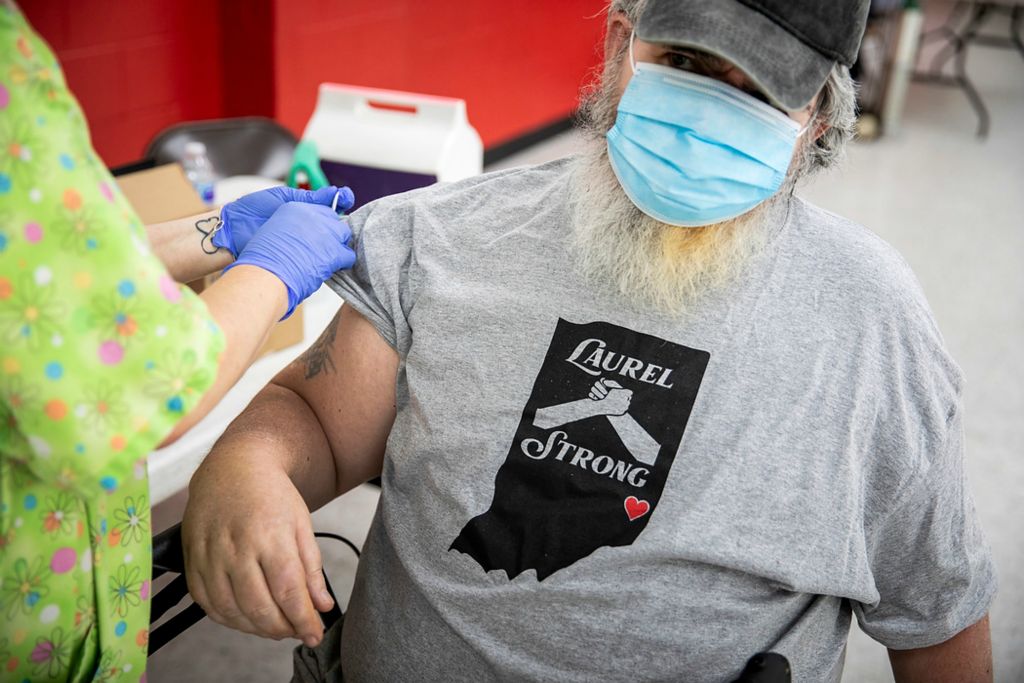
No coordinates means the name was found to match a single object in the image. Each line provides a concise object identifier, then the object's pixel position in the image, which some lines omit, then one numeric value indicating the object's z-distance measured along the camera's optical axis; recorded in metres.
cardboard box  1.71
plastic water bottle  2.27
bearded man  1.16
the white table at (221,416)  1.56
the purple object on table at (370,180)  2.26
